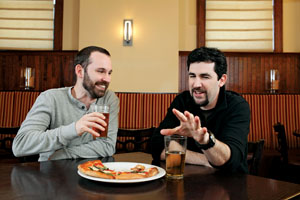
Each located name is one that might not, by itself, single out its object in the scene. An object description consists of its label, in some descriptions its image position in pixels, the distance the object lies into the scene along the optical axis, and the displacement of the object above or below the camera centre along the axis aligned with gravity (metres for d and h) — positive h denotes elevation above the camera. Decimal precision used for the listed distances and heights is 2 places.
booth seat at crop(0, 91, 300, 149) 4.28 -0.09
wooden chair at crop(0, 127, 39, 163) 1.75 -0.59
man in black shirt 1.40 -0.03
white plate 0.91 -0.26
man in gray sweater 1.46 -0.08
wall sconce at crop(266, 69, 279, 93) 4.57 +0.41
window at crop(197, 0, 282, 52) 4.85 +1.43
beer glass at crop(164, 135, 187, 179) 1.05 -0.20
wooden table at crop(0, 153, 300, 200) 0.83 -0.28
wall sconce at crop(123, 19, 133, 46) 4.50 +1.20
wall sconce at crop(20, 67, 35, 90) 4.60 +0.43
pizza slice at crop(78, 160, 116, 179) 0.94 -0.24
